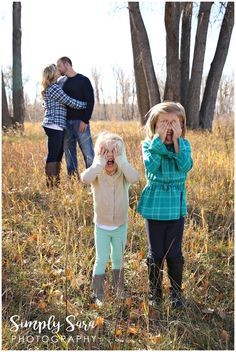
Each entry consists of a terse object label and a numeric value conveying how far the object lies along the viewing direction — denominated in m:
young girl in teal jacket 2.52
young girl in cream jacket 2.59
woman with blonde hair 4.62
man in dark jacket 4.70
